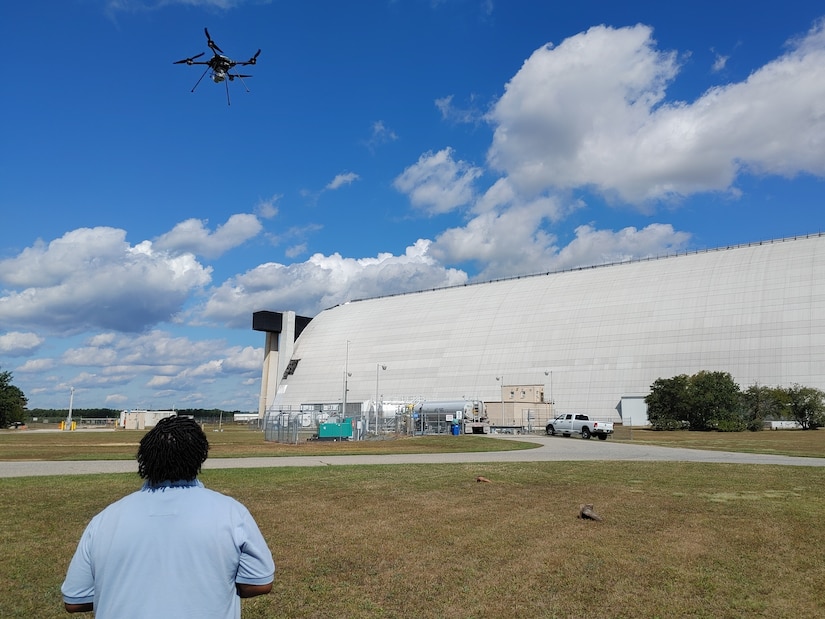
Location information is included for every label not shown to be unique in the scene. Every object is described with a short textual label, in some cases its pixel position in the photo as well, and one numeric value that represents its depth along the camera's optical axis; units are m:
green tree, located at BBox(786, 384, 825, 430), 64.06
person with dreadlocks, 3.29
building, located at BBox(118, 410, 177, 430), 94.62
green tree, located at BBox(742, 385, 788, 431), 65.50
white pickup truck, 50.88
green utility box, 45.72
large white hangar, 70.94
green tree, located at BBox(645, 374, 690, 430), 68.81
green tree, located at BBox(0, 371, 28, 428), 97.94
